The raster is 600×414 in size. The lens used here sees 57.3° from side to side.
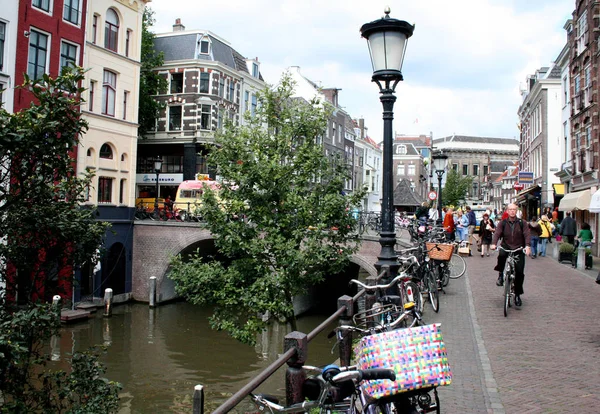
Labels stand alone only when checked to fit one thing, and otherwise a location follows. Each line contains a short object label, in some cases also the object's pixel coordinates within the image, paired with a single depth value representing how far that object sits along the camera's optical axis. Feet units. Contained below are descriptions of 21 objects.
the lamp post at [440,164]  70.08
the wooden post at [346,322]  19.16
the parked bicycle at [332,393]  10.66
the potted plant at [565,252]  62.44
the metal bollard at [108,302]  83.97
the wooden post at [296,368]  12.99
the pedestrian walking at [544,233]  73.41
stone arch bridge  95.66
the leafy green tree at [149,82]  119.14
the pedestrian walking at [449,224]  67.31
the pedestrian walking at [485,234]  71.25
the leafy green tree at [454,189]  192.44
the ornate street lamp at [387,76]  26.08
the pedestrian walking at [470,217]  73.46
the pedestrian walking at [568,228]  70.33
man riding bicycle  32.53
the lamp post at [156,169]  94.12
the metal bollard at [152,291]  94.58
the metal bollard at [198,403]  11.19
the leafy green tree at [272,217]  45.88
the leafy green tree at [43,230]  19.48
